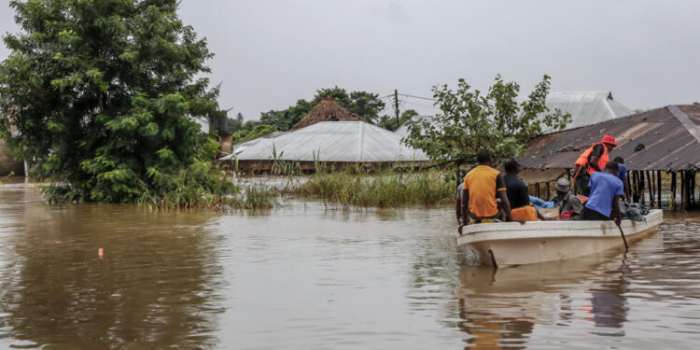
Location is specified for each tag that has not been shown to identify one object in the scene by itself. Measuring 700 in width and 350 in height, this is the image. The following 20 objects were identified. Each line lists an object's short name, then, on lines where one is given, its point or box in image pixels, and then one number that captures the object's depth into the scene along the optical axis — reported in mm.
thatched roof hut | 49000
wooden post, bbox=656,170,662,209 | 21094
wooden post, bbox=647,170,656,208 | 21384
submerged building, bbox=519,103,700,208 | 18938
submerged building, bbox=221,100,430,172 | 41000
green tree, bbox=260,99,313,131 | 59625
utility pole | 58688
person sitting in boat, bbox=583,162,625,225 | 11781
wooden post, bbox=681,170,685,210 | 20984
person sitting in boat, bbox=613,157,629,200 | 13845
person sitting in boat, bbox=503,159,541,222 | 11141
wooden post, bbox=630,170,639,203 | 22366
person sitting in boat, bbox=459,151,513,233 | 10711
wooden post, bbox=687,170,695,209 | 20881
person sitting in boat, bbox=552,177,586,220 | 12227
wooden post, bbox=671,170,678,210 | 20594
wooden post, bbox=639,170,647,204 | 21391
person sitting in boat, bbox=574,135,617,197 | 13445
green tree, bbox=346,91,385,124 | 60125
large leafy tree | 24922
